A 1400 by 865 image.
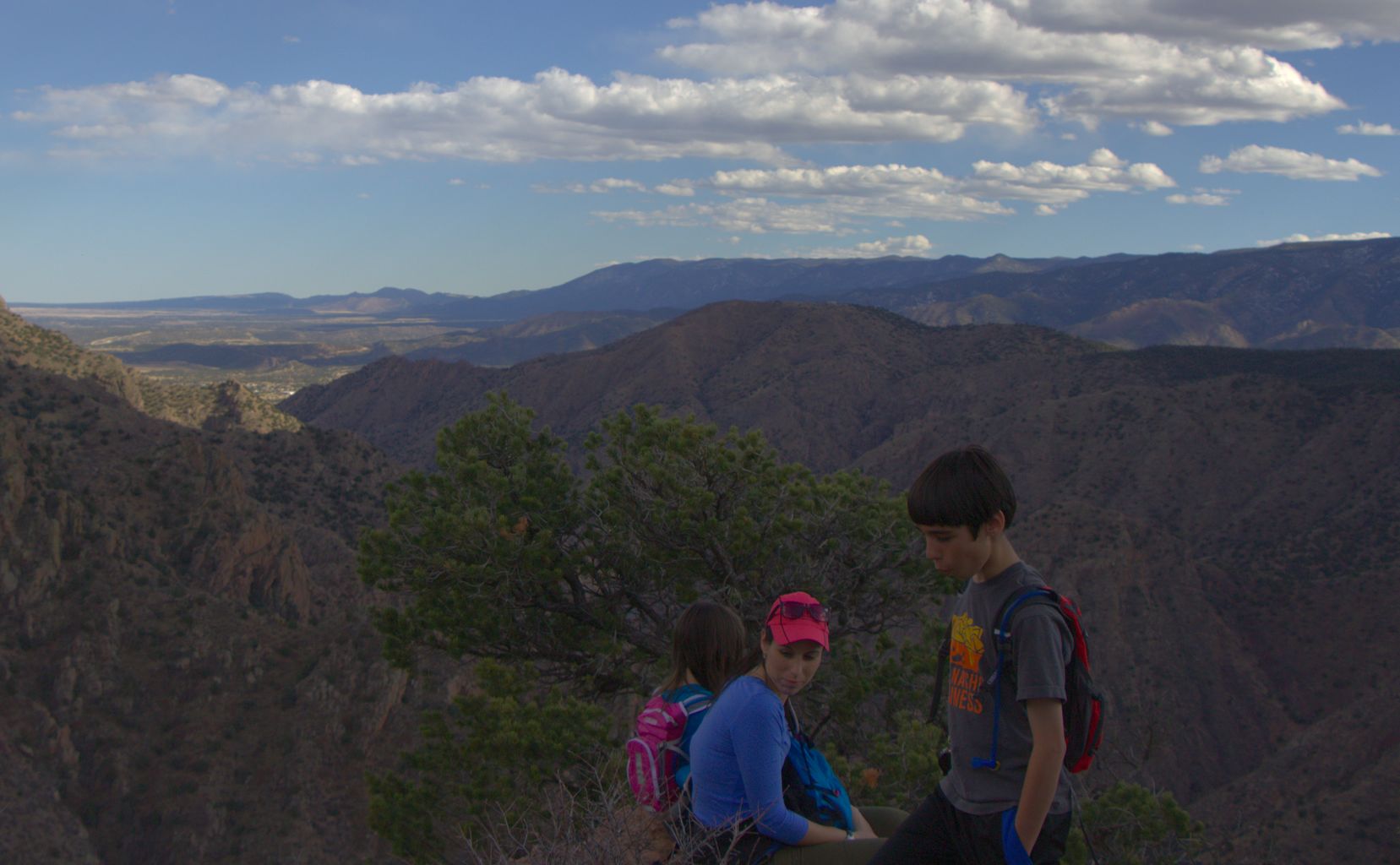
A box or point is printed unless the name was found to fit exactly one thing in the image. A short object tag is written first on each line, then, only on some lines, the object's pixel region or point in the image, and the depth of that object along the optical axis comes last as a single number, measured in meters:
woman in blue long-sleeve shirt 3.76
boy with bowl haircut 3.33
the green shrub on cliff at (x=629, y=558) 11.12
